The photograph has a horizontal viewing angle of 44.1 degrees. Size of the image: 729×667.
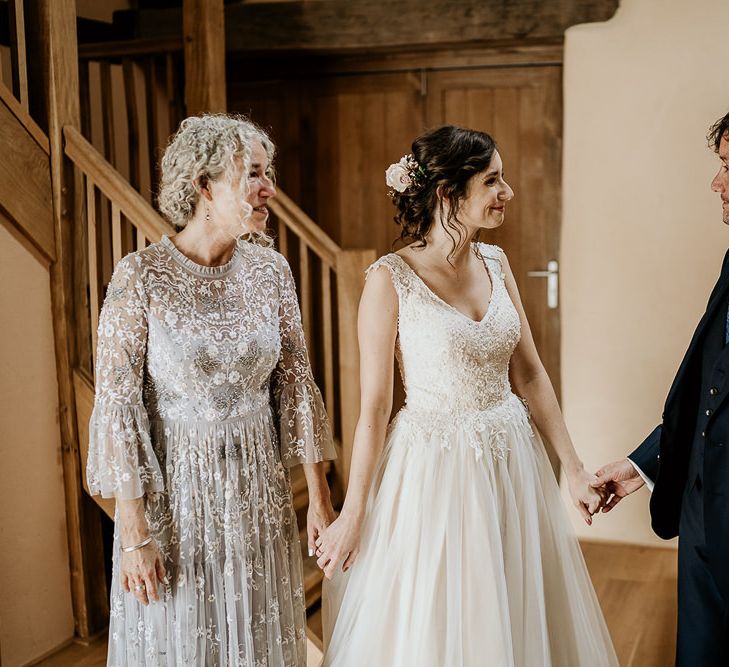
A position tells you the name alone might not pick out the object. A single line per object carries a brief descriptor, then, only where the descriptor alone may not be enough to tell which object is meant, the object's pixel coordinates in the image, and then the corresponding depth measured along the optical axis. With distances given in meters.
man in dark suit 1.83
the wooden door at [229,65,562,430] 4.39
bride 2.04
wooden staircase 2.84
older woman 1.89
